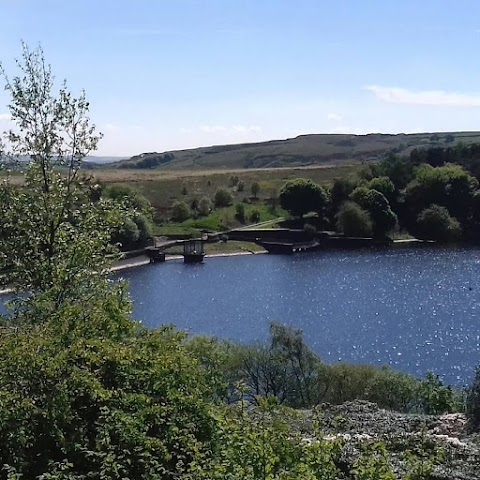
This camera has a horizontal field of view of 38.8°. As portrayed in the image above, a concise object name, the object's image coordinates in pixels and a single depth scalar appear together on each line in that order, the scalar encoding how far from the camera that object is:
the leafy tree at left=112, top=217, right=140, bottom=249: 92.44
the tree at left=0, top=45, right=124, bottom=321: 16.64
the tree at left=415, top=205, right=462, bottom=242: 106.69
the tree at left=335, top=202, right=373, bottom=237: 105.06
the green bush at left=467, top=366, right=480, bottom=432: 19.53
